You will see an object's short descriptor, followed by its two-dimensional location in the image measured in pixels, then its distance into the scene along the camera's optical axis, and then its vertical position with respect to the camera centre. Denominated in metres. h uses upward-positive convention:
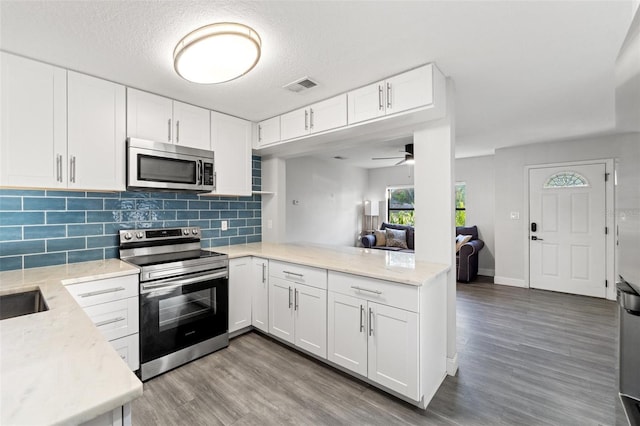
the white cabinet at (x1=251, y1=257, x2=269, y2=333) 2.91 -0.86
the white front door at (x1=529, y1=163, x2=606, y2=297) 4.31 -0.27
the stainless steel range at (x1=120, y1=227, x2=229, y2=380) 2.24 -0.72
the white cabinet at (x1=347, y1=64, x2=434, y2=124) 2.07 +0.91
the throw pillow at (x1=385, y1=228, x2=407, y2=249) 6.40 -0.58
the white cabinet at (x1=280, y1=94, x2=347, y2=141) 2.56 +0.91
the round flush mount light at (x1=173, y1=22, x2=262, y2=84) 1.57 +0.92
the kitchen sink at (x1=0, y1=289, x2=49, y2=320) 1.62 -0.52
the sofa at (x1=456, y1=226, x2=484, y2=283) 5.17 -0.89
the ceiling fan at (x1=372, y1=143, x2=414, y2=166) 4.46 +0.96
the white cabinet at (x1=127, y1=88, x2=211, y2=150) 2.48 +0.86
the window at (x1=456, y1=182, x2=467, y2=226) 6.20 +0.17
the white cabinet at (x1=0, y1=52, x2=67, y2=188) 1.91 +0.63
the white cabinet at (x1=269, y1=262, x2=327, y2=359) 2.41 -0.89
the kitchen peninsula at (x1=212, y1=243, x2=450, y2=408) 1.90 -0.78
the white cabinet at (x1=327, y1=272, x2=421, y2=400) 1.89 -0.89
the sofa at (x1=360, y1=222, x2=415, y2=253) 6.39 -0.65
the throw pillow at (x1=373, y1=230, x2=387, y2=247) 6.69 -0.61
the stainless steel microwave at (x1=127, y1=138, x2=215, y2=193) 2.41 +0.41
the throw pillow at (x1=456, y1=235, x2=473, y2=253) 5.35 -0.54
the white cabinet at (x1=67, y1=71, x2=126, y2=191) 2.18 +0.64
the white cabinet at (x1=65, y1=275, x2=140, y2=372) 1.96 -0.69
